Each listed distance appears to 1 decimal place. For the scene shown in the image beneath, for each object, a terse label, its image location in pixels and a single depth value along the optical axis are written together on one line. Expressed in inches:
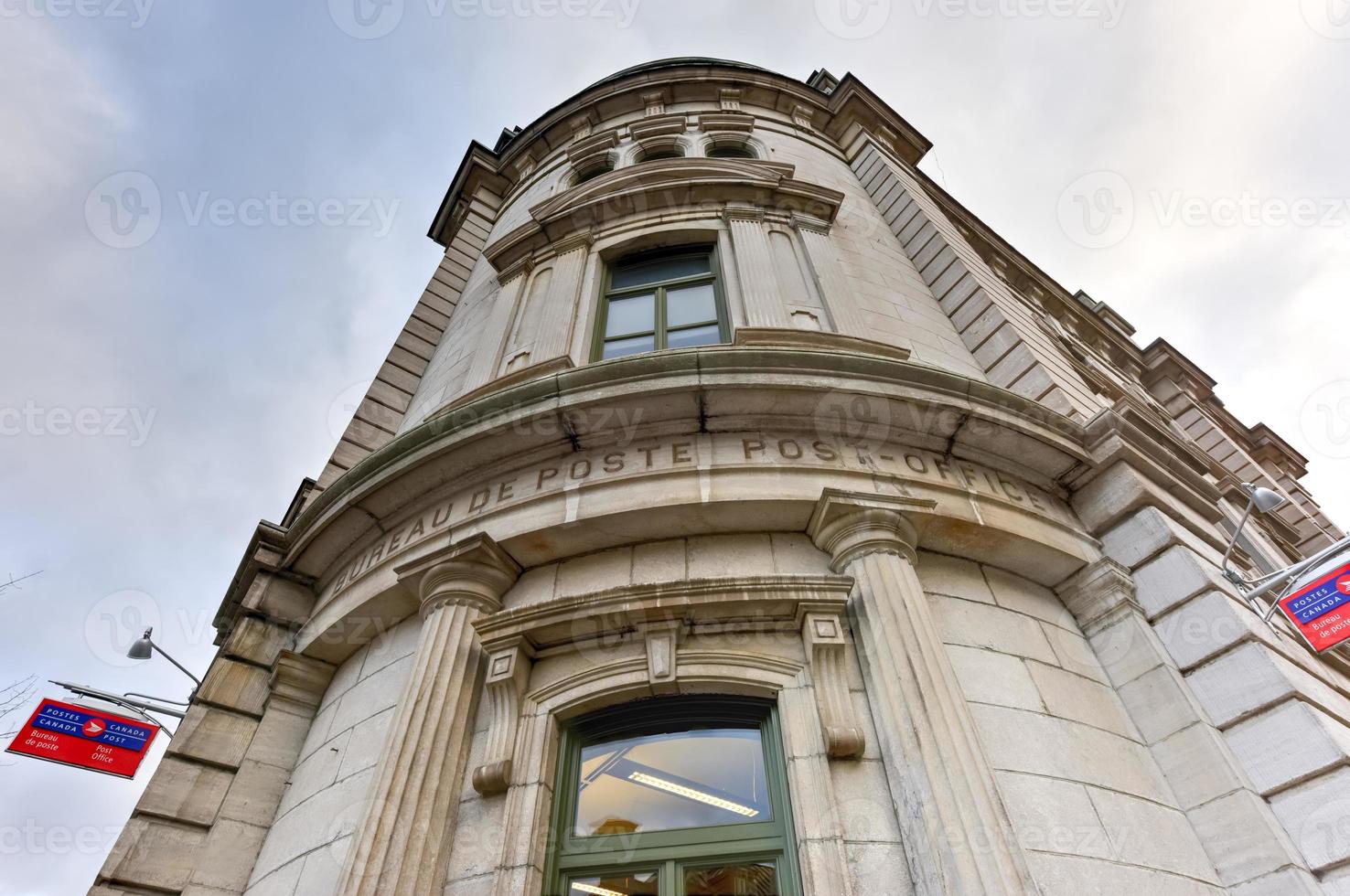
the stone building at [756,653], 195.3
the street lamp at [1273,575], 283.0
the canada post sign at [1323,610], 278.5
